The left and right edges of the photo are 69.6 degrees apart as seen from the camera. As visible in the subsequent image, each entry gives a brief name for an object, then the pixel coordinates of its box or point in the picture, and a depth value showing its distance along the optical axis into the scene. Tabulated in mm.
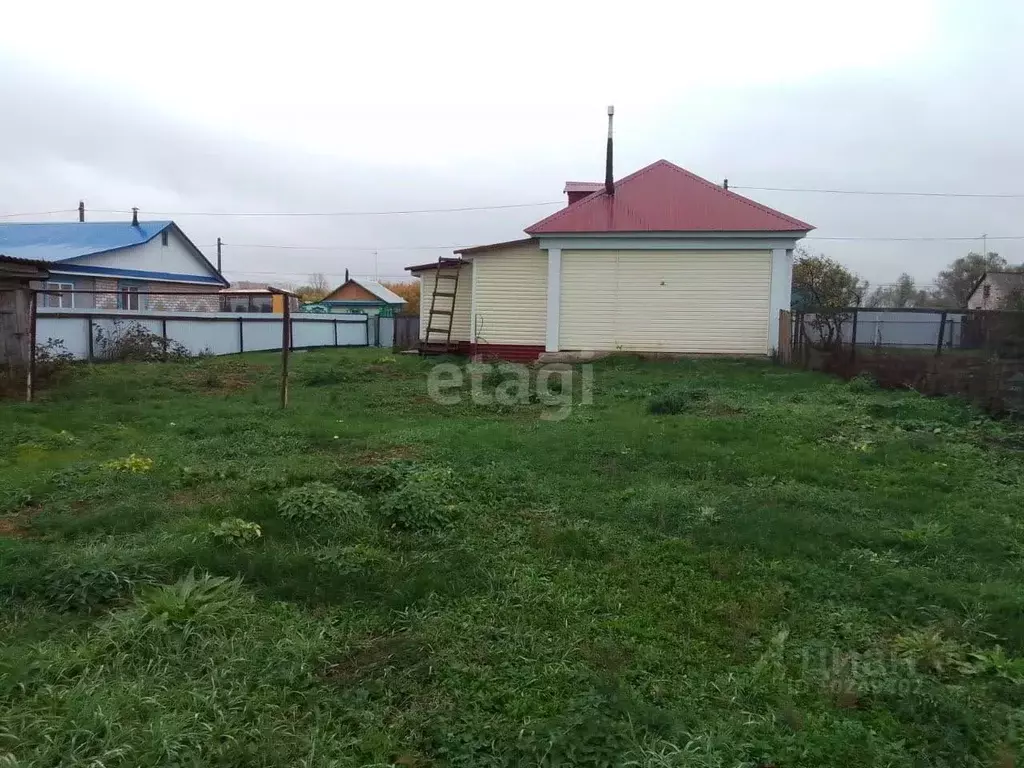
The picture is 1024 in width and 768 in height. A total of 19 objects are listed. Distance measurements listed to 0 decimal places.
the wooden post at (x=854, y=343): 12945
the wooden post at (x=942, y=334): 11430
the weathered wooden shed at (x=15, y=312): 10523
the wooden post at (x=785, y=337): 15914
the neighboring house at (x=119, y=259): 22828
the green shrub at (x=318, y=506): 5066
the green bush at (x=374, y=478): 5906
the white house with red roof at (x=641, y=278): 16516
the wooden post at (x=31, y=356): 9922
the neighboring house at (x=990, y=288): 32213
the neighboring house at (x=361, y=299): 40781
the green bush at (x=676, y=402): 9883
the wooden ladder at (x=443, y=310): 18203
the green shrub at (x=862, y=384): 11359
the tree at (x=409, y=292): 43294
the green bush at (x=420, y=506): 5145
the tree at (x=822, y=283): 30531
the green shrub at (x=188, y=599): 3545
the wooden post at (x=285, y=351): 9299
